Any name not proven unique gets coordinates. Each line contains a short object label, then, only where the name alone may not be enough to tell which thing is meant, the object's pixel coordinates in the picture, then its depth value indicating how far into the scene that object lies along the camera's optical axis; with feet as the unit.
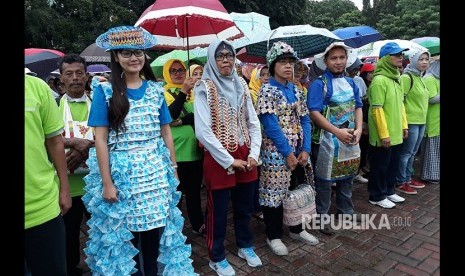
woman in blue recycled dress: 7.89
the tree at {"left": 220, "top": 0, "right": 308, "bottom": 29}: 41.88
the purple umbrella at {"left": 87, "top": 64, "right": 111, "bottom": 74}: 23.93
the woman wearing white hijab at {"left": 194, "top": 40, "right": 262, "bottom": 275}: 9.73
